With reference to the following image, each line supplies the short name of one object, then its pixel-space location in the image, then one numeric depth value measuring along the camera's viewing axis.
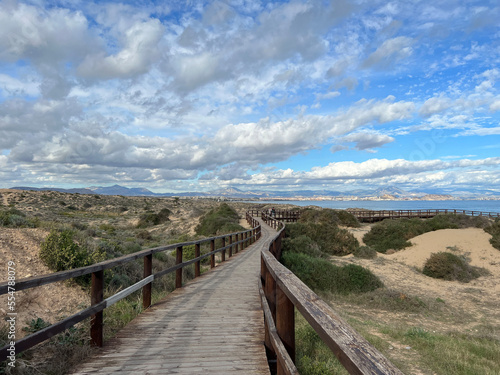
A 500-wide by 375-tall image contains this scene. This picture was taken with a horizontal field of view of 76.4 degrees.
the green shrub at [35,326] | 4.64
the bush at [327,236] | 22.17
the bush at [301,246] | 18.25
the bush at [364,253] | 21.38
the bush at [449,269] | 17.17
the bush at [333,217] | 34.53
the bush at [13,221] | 10.59
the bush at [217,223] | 24.65
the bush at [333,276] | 13.43
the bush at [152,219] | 34.98
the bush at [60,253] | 7.41
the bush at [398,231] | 23.94
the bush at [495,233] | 20.72
